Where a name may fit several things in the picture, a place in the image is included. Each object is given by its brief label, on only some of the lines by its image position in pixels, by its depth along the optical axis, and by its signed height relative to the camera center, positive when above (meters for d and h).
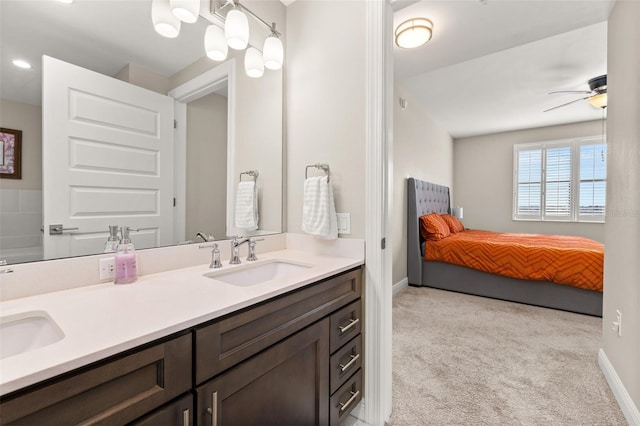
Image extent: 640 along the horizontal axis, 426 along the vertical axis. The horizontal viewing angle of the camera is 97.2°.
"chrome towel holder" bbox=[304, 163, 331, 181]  1.60 +0.24
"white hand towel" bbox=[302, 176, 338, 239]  1.53 +0.00
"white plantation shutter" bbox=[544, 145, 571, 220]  5.20 +0.53
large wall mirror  0.95 +0.35
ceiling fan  3.06 +1.36
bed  2.89 -0.84
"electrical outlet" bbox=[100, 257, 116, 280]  1.06 -0.23
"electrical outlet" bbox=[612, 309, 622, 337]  1.62 -0.65
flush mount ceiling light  2.27 +1.48
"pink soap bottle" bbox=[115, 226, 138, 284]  1.05 -0.21
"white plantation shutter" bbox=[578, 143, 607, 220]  4.89 +0.52
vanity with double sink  0.55 -0.36
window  4.94 +0.57
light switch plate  1.54 -0.08
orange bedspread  2.79 -0.51
